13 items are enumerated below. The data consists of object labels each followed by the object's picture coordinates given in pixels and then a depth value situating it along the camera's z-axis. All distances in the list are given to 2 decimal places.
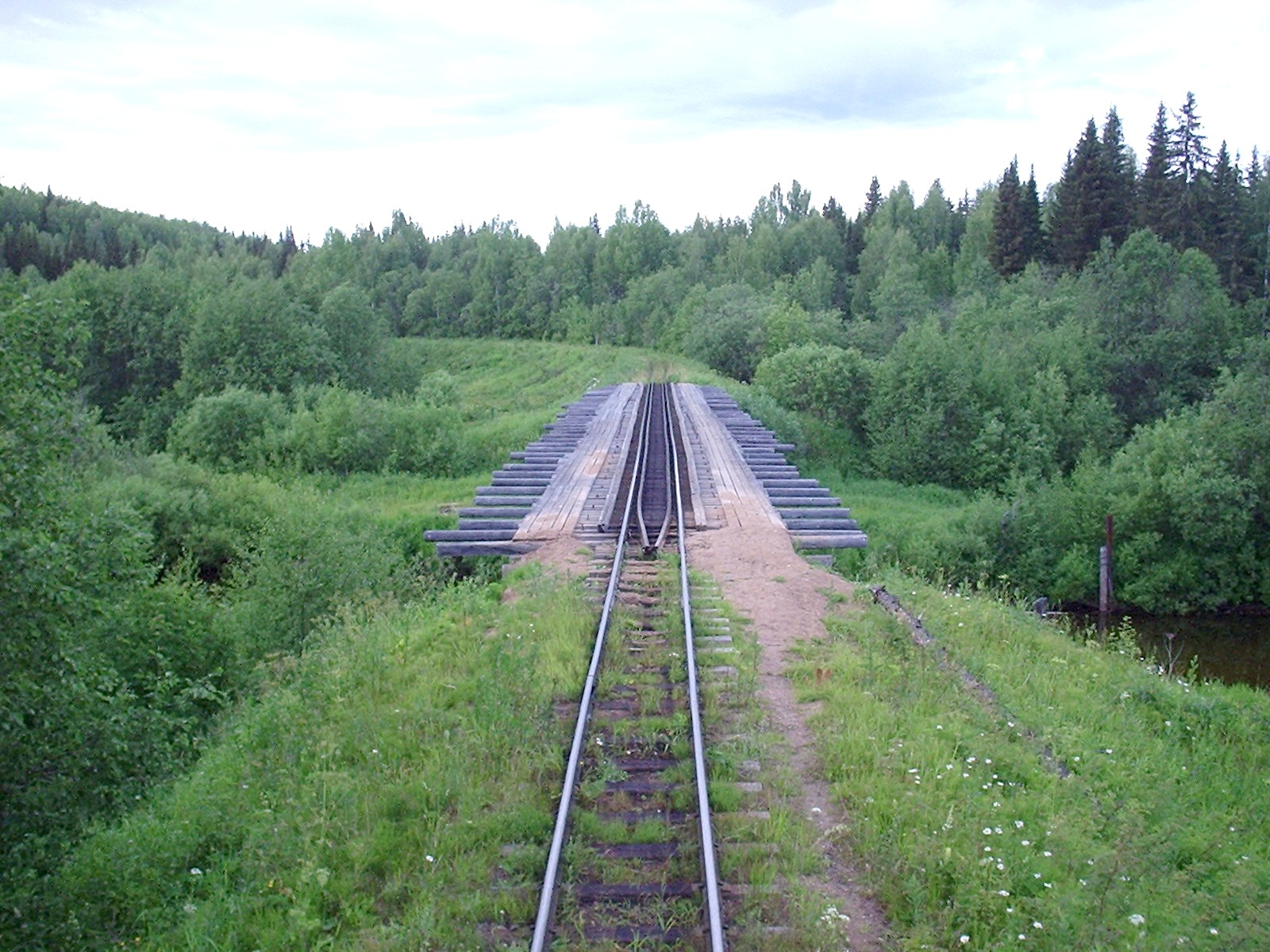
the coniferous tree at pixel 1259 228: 46.41
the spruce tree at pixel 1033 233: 57.00
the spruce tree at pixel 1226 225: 47.72
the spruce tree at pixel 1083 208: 51.56
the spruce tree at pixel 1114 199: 51.56
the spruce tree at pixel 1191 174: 47.84
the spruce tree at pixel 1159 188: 48.12
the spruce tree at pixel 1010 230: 56.91
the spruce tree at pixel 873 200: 92.75
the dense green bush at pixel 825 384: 36.47
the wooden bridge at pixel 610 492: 14.52
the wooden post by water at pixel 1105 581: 23.84
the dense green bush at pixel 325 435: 26.25
